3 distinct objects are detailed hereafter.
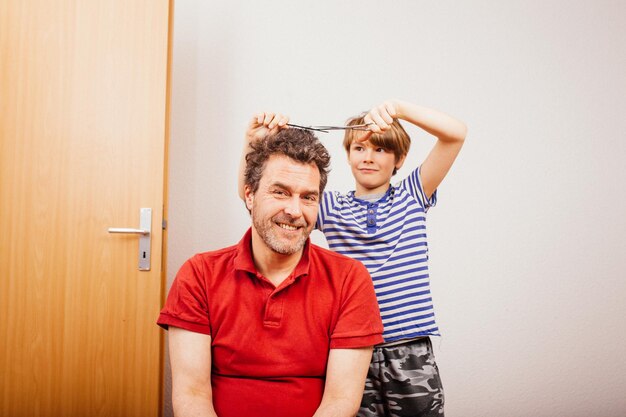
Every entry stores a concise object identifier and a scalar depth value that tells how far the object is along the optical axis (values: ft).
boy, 4.25
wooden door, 5.44
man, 3.59
